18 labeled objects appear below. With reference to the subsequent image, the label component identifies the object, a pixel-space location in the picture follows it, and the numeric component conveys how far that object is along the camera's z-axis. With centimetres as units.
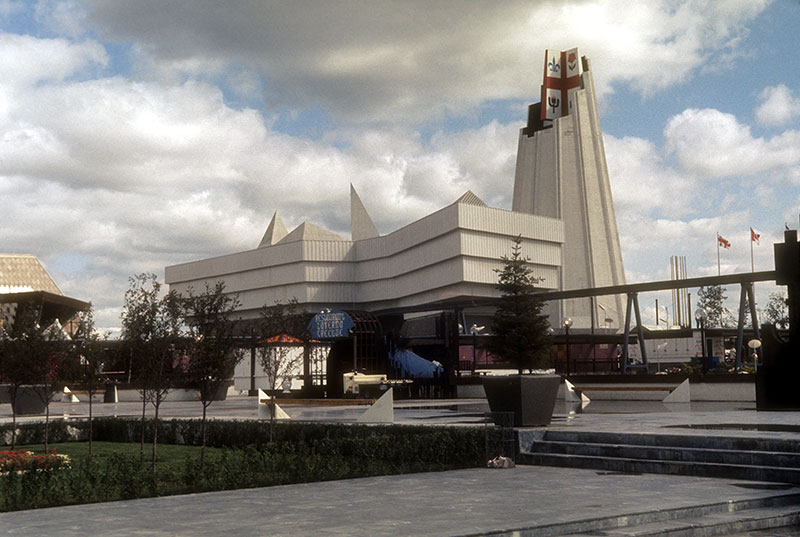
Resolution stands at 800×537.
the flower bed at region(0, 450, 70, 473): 1159
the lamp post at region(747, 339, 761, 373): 4539
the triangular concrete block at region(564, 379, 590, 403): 3113
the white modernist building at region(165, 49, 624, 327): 9106
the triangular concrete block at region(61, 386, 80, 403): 5265
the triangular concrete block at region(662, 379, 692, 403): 2906
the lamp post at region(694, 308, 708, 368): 4922
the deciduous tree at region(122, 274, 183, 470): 1631
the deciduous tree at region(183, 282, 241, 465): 1652
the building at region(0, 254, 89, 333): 14762
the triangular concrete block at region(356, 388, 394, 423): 1856
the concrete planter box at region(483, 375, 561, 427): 1512
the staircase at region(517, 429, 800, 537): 837
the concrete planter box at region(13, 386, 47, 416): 3291
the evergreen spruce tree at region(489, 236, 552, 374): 4200
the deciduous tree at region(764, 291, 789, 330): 7050
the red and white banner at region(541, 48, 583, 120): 10869
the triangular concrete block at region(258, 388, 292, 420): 2258
